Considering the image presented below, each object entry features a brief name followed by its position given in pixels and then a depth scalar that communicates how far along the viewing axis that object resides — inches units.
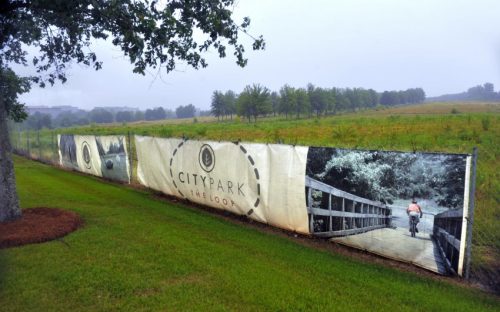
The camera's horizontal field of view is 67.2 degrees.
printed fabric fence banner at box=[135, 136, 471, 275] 223.3
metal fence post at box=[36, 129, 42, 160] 1003.9
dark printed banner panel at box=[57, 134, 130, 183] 594.5
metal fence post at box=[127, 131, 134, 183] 572.6
